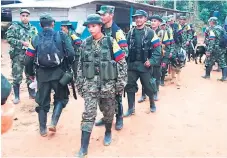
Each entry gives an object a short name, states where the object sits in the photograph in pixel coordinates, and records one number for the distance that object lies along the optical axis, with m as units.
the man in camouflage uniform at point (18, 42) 6.96
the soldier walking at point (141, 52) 5.86
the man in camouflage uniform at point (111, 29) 5.15
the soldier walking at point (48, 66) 4.91
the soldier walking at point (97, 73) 4.45
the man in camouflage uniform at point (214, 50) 9.79
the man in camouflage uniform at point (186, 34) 12.60
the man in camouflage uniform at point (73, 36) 7.77
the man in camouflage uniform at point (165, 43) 8.06
